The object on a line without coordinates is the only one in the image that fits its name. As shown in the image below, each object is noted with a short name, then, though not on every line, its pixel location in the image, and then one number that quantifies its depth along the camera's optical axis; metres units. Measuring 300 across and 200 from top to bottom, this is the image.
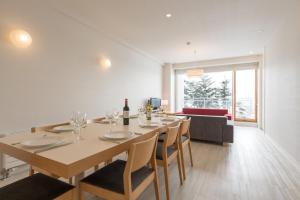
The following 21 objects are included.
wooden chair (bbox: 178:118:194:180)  2.14
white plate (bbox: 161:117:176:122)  2.27
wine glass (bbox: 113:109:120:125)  1.85
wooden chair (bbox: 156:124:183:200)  1.66
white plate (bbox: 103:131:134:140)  1.22
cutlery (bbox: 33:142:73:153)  0.97
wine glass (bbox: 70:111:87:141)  1.34
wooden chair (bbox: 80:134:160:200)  1.07
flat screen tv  6.03
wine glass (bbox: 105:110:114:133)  1.81
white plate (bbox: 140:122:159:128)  1.74
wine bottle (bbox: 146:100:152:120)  2.29
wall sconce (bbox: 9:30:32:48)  2.33
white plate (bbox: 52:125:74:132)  1.53
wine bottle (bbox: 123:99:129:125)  1.83
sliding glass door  6.25
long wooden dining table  0.83
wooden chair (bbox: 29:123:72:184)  1.52
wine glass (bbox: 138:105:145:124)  2.19
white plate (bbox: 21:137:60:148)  1.03
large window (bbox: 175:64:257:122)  6.33
